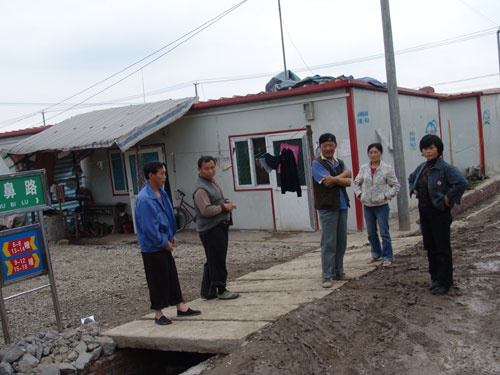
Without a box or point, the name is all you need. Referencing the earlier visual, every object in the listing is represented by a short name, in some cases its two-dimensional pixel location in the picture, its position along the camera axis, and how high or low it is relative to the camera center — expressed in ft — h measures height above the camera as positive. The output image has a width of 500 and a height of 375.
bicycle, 44.19 -3.72
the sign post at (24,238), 18.74 -1.96
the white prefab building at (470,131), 58.08 +0.30
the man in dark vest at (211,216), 19.21 -1.94
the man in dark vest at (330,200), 20.38 -1.92
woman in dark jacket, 18.03 -2.20
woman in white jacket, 22.94 -2.02
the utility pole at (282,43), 67.76 +15.21
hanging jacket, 36.35 -1.32
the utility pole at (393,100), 32.89 +2.58
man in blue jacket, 17.53 -2.27
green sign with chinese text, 19.06 -0.29
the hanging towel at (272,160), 37.01 -0.29
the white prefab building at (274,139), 35.86 +1.31
